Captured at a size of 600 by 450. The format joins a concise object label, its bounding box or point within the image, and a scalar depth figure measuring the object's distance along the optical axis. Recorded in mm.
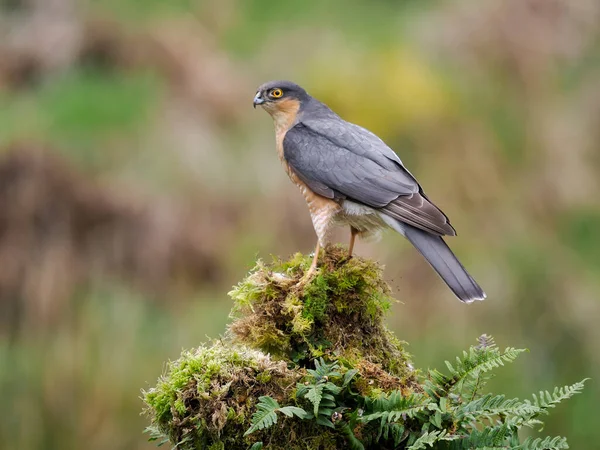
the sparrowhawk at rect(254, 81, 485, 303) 9564
